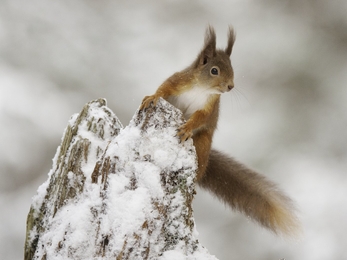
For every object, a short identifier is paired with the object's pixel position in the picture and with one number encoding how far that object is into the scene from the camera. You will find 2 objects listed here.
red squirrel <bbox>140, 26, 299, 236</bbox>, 6.29
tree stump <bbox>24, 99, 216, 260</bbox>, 6.04
